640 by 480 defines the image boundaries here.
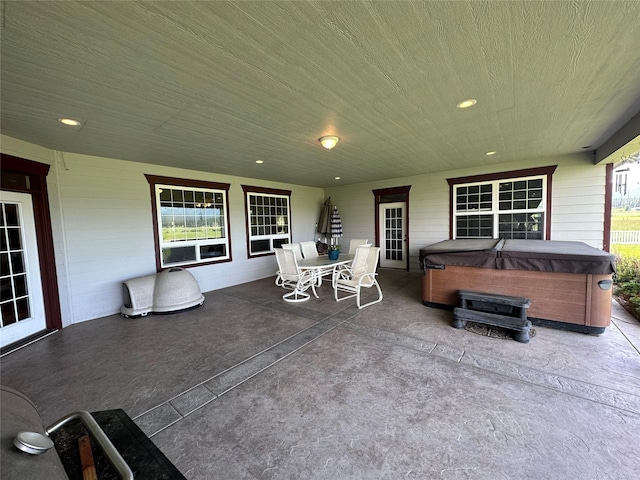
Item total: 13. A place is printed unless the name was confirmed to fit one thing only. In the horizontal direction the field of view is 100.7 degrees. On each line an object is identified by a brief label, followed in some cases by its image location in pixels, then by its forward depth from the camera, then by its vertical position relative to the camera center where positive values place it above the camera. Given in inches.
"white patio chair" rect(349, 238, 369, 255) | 234.5 -17.4
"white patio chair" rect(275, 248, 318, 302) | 194.1 -36.0
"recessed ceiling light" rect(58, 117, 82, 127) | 113.4 +49.6
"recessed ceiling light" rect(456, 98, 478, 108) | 108.2 +48.7
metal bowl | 28.6 -23.0
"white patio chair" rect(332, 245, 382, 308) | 180.2 -34.7
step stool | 124.6 -48.5
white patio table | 192.3 -28.8
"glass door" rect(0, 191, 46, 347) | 133.5 -18.9
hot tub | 126.4 -32.4
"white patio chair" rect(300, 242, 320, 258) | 246.1 -22.4
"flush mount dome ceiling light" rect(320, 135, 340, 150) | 144.9 +46.4
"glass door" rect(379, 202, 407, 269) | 292.8 -14.1
